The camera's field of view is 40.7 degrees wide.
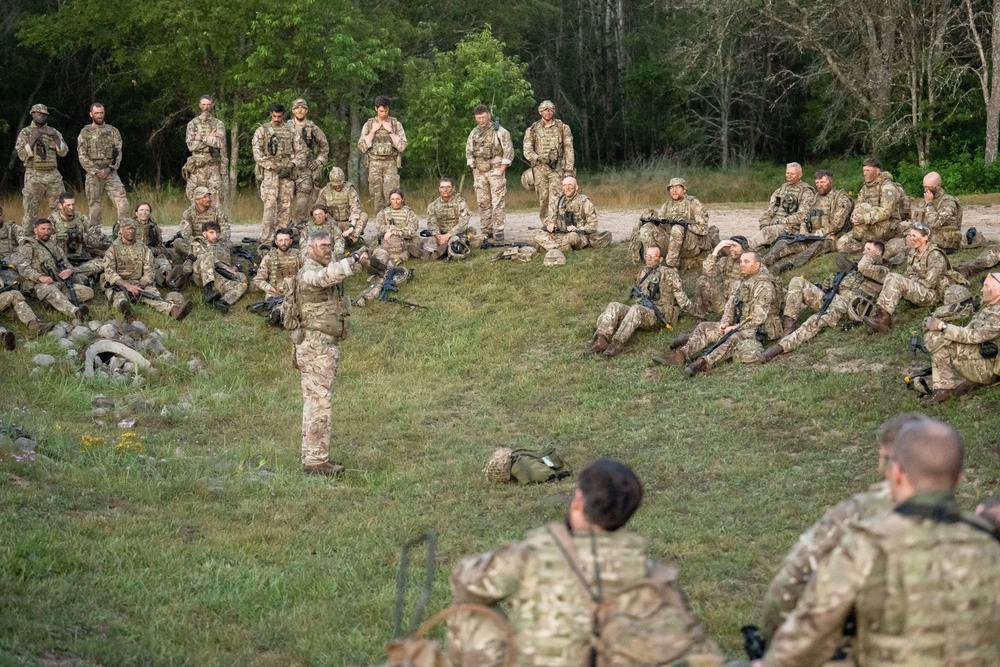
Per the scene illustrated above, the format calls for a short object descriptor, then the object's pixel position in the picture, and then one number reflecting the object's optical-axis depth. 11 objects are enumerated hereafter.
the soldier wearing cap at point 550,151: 19.69
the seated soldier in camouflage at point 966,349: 12.38
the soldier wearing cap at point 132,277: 18.44
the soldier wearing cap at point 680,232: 17.89
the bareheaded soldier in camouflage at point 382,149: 20.52
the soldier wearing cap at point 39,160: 19.86
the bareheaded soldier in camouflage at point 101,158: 20.28
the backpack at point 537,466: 12.38
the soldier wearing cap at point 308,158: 20.08
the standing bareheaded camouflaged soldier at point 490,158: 19.95
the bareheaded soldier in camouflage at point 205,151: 20.31
